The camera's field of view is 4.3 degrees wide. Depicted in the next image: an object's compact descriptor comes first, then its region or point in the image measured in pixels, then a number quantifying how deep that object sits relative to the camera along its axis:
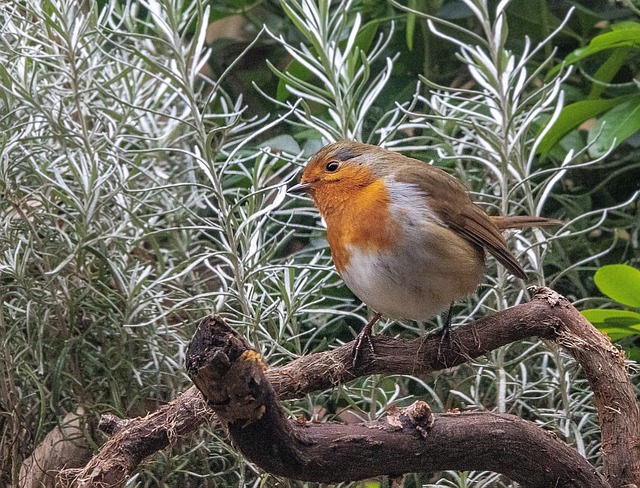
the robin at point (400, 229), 3.31
